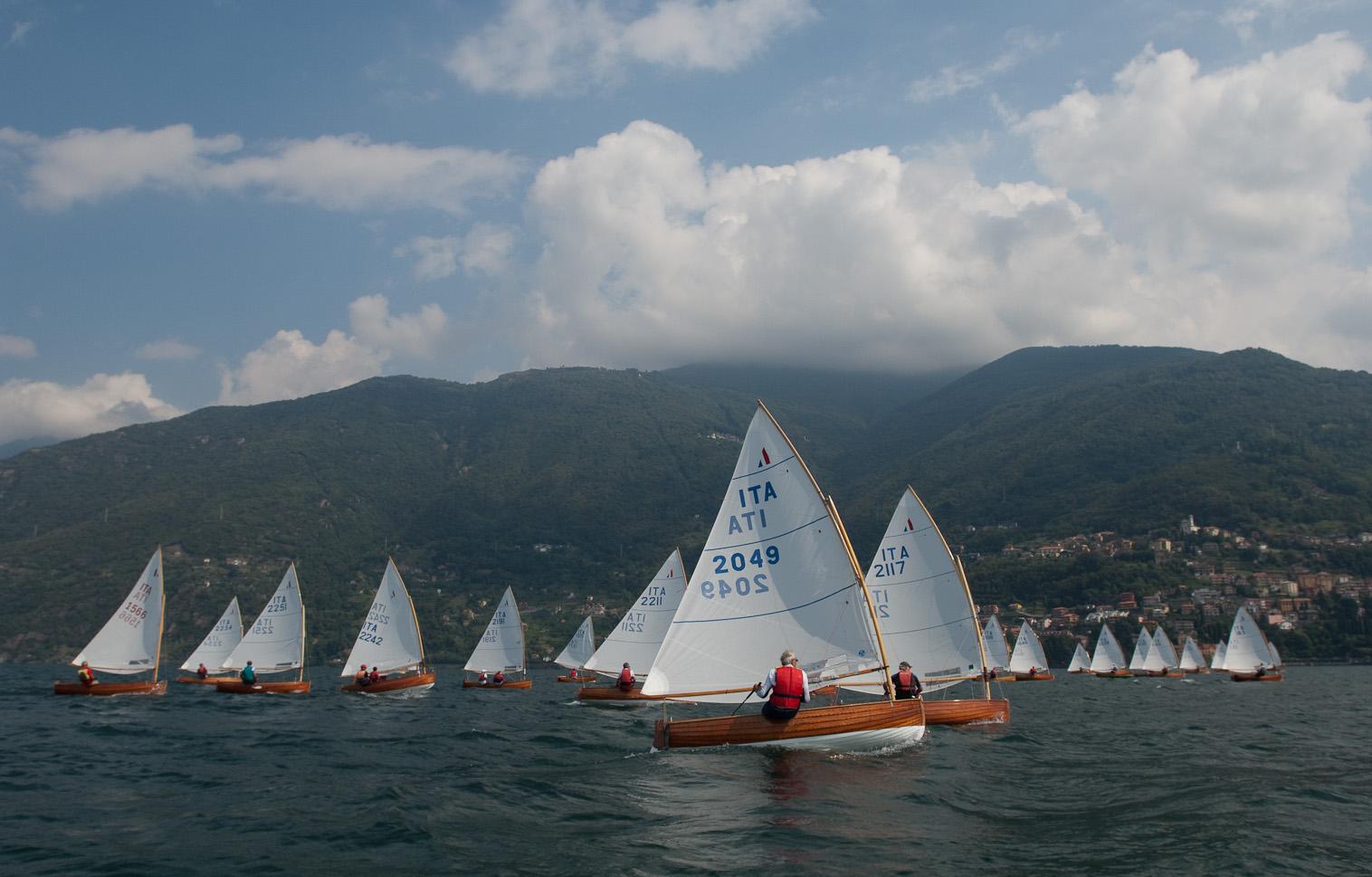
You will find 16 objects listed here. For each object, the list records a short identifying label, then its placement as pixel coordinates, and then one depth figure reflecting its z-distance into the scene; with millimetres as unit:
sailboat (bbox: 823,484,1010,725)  30531
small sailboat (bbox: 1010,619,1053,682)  80875
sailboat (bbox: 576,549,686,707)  43031
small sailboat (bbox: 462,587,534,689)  60531
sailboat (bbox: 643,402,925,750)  18750
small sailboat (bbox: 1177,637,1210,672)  86112
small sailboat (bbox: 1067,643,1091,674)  92000
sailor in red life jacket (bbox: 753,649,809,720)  17391
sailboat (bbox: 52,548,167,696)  42406
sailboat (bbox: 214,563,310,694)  51000
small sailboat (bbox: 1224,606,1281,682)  72062
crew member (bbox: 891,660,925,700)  24844
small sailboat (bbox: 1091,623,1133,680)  86188
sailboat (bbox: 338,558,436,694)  48938
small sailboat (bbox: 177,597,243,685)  57812
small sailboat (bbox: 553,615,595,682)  67188
